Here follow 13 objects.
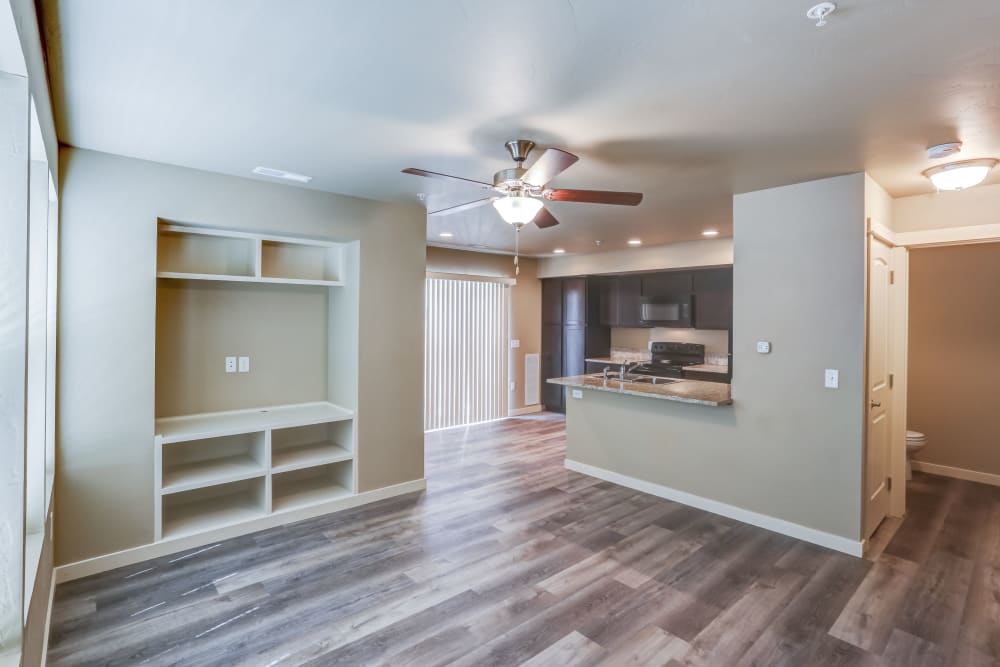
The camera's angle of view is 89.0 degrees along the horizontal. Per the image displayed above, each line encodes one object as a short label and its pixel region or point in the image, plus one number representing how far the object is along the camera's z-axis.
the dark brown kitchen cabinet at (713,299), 6.07
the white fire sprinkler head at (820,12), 1.51
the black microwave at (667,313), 6.47
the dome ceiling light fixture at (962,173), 2.84
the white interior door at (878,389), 3.32
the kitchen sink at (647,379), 4.86
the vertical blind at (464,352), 6.76
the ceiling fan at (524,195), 2.66
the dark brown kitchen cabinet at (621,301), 7.08
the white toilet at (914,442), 4.65
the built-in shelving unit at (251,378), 3.50
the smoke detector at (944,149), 2.63
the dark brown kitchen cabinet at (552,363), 7.91
